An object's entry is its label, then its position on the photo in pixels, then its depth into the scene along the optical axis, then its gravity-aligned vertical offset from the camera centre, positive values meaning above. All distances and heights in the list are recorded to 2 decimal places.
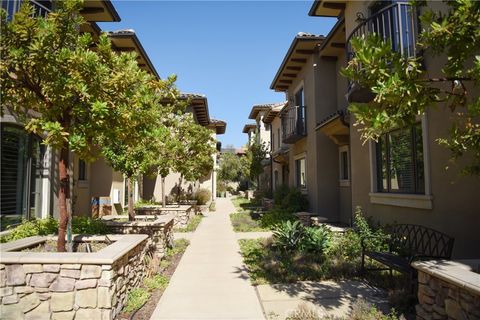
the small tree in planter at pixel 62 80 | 4.91 +1.56
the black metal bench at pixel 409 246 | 5.30 -1.13
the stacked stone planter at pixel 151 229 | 8.16 -1.06
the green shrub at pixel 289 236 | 8.53 -1.30
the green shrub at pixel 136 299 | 5.12 -1.75
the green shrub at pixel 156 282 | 6.15 -1.76
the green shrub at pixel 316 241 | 8.18 -1.34
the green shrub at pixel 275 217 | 13.00 -1.27
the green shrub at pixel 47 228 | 6.61 -0.86
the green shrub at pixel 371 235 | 7.39 -1.11
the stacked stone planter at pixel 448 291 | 3.39 -1.15
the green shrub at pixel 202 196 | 21.56 -0.72
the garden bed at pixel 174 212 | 14.02 -1.11
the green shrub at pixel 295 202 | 13.96 -0.73
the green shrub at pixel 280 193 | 16.02 -0.42
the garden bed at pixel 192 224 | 13.44 -1.69
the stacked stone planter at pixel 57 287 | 4.49 -1.31
